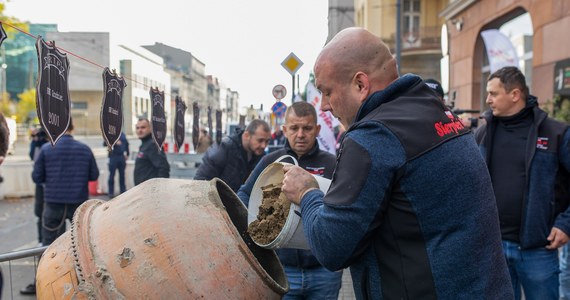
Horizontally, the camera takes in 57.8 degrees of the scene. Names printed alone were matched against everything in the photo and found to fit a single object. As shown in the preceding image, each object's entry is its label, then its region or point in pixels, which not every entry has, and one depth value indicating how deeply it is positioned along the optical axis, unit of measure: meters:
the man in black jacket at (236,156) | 5.52
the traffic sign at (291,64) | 13.38
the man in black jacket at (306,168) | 3.33
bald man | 1.69
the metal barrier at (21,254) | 3.11
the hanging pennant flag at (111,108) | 4.95
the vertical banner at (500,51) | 8.40
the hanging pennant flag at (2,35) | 3.37
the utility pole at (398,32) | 15.04
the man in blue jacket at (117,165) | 12.99
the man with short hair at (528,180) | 3.52
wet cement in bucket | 2.37
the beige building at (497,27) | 10.21
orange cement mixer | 1.94
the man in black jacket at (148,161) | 7.79
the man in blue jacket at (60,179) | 6.21
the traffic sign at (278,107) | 17.06
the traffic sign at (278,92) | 17.36
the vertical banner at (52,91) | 3.75
